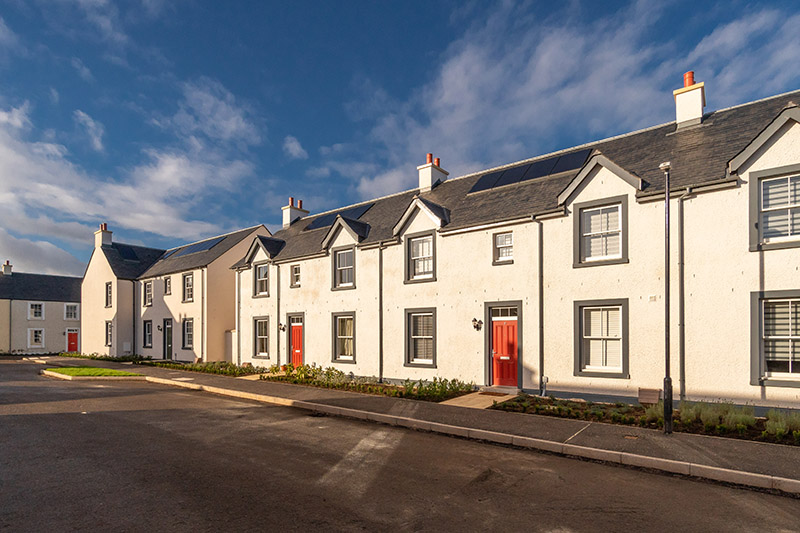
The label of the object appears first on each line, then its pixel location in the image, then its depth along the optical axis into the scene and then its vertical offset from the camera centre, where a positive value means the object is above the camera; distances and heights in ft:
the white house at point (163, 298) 92.02 -2.98
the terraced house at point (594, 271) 37.06 +1.43
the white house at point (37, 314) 146.61 -9.58
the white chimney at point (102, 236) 120.88 +13.34
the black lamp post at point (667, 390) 30.50 -7.19
